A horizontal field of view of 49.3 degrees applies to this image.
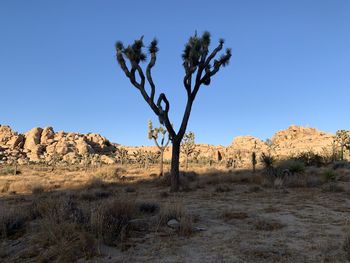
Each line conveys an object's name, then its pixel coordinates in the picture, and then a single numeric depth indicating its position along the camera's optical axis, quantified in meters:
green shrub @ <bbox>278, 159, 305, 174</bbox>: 19.97
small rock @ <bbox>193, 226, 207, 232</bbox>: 6.91
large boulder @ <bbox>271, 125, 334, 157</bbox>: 74.62
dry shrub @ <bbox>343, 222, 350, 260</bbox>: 5.28
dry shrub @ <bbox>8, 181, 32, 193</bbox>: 18.44
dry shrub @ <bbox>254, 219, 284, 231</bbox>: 7.12
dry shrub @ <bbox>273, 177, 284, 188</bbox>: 15.27
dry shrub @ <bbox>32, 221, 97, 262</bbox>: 5.21
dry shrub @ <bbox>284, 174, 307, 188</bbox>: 15.33
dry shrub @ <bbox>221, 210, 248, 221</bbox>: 8.27
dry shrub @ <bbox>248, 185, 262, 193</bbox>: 14.22
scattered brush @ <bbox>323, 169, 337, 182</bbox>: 16.90
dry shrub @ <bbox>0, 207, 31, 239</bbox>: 6.57
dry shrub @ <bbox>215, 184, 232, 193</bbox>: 14.66
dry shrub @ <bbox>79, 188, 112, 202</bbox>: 12.90
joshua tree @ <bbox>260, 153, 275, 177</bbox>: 18.84
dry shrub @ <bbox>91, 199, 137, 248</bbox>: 5.98
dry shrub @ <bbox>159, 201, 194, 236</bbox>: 6.65
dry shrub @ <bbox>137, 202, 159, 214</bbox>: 8.34
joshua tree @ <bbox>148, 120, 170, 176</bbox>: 30.10
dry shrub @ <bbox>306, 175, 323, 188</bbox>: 15.45
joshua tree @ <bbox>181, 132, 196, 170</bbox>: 41.81
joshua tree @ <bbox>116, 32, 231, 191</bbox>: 15.03
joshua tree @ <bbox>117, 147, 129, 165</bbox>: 68.76
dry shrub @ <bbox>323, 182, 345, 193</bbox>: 13.56
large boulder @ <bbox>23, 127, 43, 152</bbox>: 97.81
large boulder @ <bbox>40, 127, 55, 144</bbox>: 102.88
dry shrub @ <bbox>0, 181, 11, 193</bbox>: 18.56
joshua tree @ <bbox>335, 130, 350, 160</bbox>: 40.40
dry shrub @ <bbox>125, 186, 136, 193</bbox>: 16.00
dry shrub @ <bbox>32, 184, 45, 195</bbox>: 17.00
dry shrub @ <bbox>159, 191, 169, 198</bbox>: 13.43
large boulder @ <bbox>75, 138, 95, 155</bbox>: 94.96
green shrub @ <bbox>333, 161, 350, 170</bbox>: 24.06
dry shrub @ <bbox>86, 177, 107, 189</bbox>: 18.39
